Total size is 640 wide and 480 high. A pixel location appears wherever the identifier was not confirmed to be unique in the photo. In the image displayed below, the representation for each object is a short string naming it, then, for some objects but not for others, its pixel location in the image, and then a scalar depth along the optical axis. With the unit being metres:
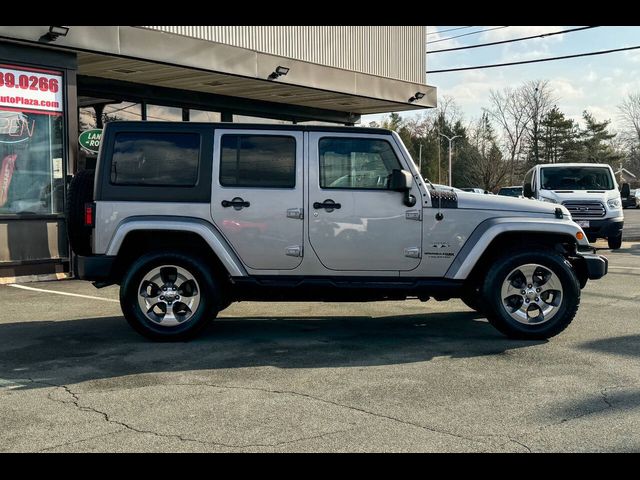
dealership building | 11.17
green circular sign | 12.39
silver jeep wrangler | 6.62
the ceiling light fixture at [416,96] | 18.41
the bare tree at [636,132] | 75.06
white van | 16.31
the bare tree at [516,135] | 61.66
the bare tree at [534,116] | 61.41
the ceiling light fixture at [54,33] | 10.84
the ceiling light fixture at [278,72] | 14.61
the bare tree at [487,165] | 57.50
